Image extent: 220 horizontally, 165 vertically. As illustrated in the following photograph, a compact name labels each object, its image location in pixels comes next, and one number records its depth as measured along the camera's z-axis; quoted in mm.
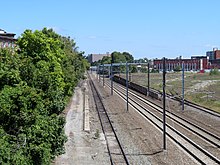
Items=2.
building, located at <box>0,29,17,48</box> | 101162
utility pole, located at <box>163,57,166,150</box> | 26750
